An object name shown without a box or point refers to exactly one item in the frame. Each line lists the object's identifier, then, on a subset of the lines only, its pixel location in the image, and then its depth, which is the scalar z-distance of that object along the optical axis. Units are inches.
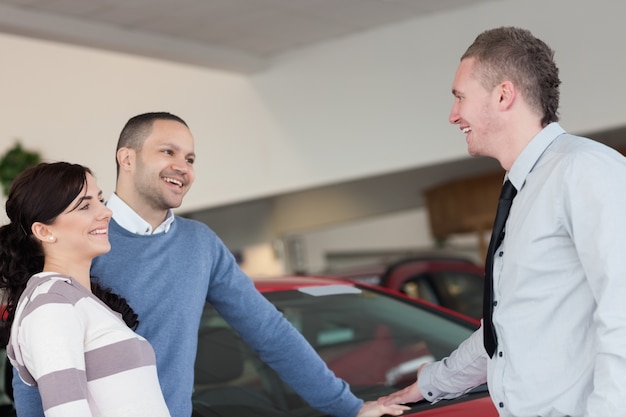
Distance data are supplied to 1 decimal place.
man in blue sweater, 102.3
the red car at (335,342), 125.4
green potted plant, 370.0
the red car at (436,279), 251.3
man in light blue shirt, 70.0
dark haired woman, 79.2
